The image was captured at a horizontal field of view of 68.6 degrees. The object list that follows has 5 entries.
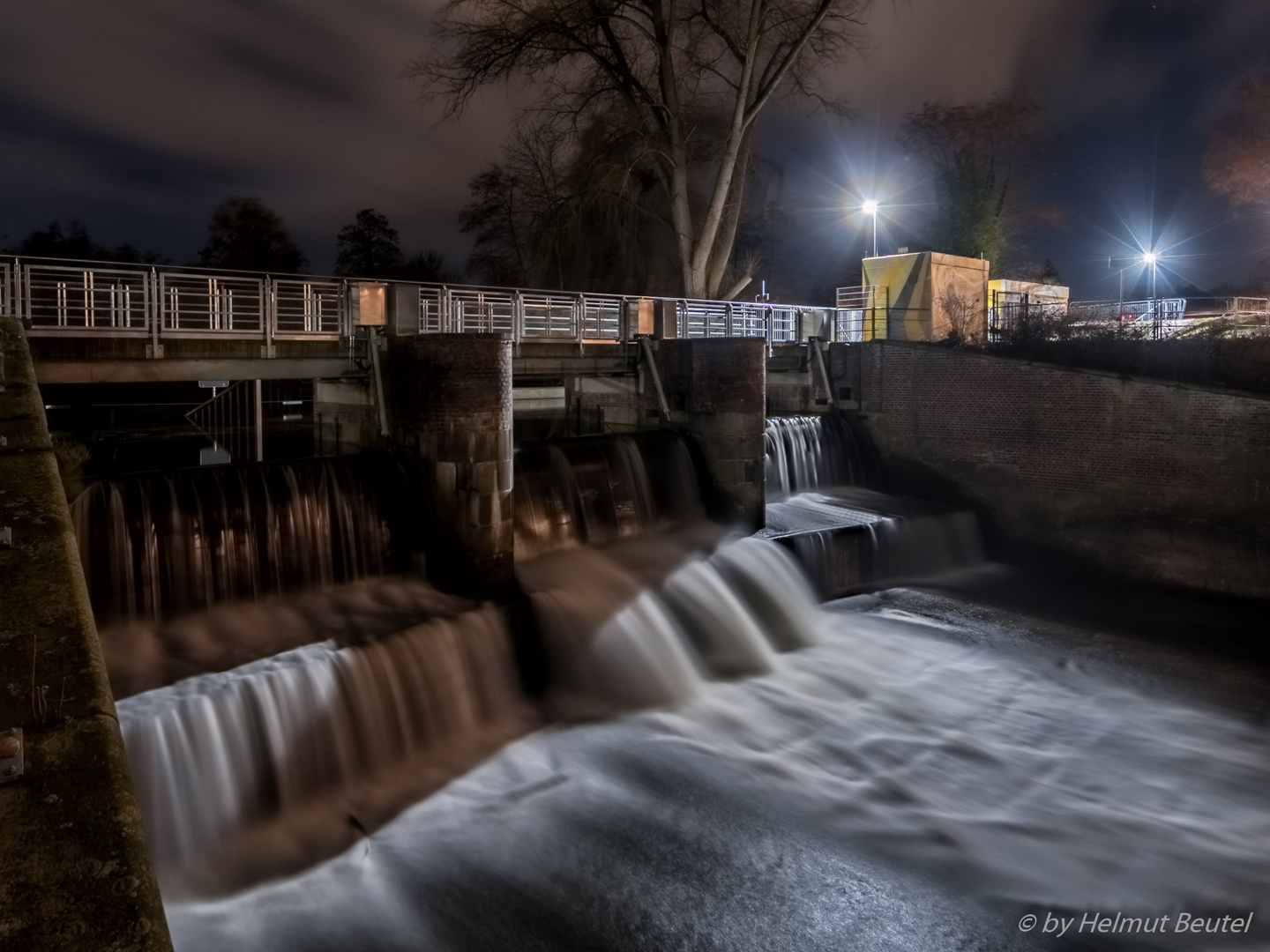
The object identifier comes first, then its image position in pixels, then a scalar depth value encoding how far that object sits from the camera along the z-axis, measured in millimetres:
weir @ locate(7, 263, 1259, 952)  7973
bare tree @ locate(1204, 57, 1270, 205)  25391
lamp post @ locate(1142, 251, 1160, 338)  18422
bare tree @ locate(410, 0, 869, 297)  22625
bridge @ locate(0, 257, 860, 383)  10414
